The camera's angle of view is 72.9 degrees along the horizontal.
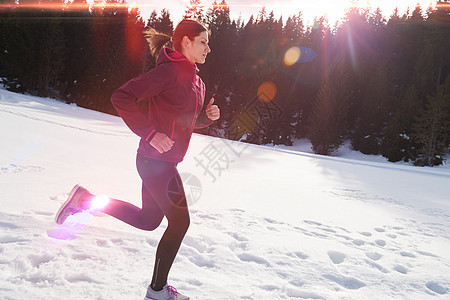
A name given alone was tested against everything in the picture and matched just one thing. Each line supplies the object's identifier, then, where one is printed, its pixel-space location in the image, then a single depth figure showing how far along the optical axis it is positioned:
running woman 1.96
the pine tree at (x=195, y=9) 43.25
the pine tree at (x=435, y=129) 27.42
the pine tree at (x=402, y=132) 29.34
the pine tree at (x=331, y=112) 31.11
